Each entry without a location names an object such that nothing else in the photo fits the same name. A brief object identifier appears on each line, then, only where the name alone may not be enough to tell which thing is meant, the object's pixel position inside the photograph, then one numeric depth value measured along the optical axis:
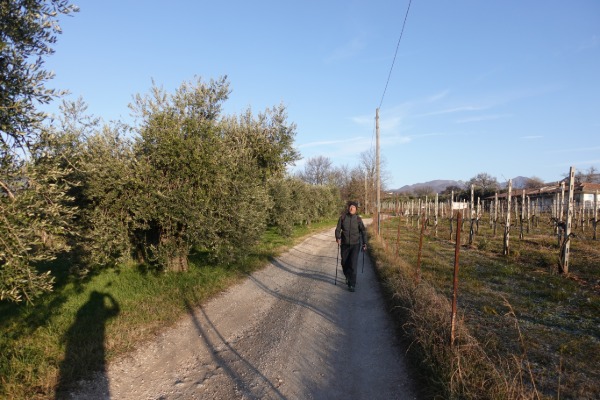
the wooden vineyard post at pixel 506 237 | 14.86
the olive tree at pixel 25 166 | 4.49
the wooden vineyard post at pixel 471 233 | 18.42
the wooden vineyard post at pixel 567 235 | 11.16
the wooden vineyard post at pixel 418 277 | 8.09
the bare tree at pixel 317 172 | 89.78
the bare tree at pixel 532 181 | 79.31
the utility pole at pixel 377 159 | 25.32
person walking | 9.95
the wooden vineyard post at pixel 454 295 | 4.80
